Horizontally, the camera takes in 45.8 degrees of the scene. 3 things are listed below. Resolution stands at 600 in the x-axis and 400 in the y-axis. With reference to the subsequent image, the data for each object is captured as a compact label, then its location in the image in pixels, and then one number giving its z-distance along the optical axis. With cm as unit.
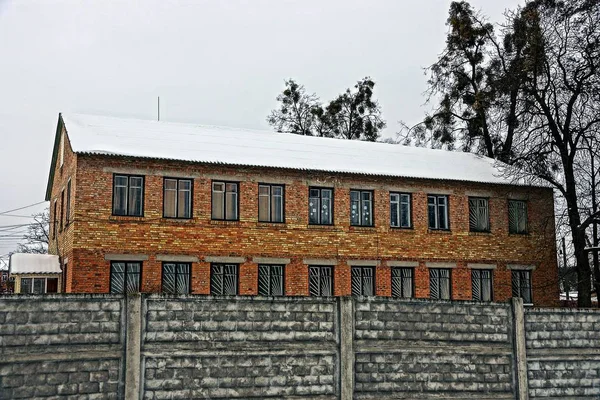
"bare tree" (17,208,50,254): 5128
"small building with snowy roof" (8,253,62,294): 2064
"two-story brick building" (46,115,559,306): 2016
